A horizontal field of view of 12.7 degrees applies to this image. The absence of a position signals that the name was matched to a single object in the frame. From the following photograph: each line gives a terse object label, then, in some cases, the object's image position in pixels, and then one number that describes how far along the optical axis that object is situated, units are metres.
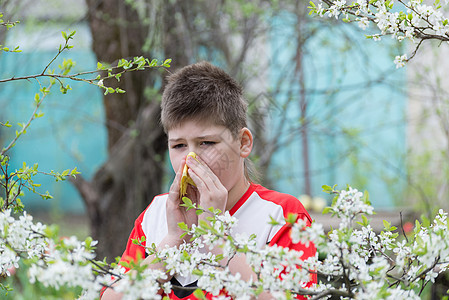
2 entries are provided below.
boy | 3.65
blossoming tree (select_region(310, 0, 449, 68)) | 3.56
